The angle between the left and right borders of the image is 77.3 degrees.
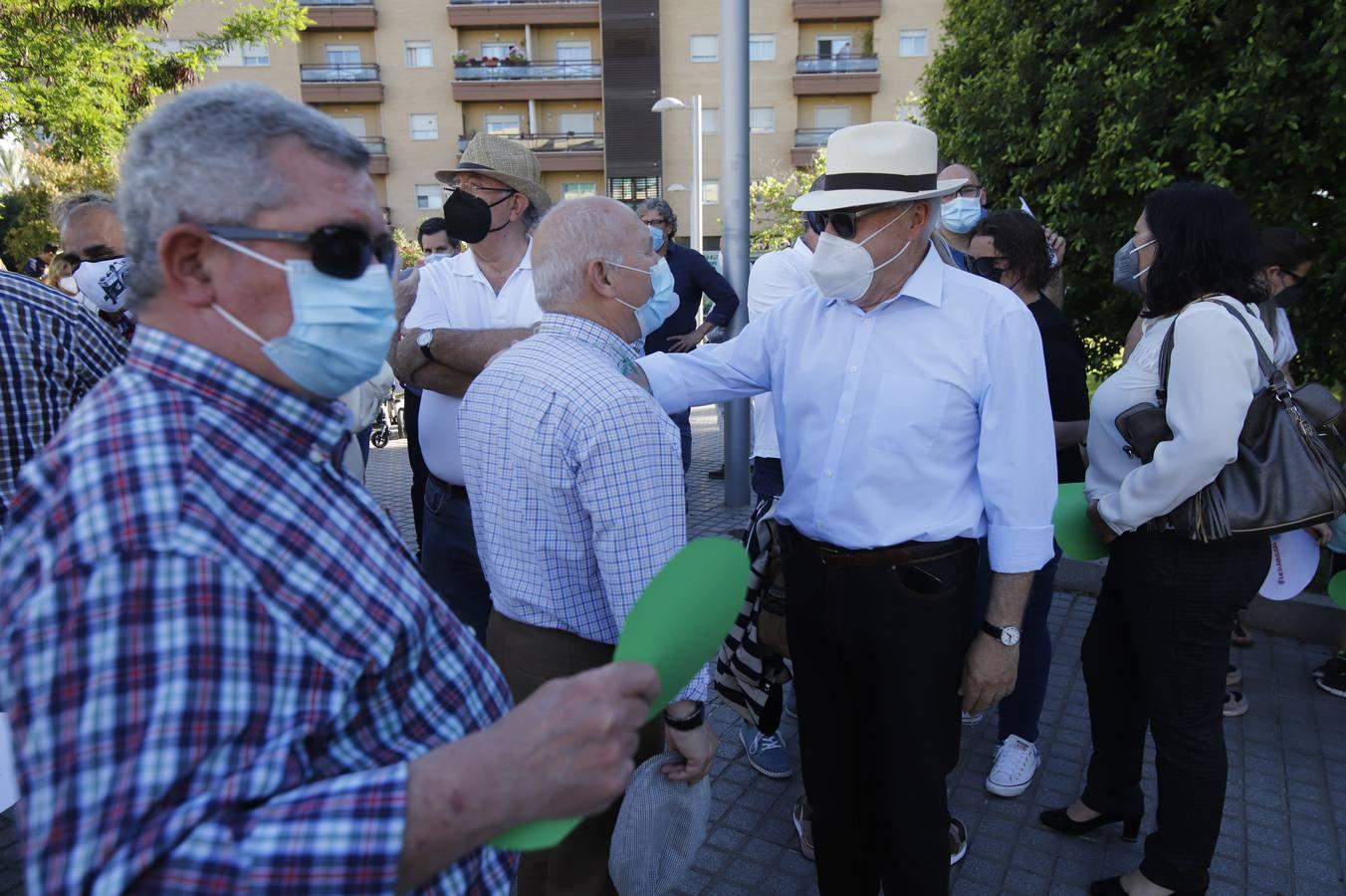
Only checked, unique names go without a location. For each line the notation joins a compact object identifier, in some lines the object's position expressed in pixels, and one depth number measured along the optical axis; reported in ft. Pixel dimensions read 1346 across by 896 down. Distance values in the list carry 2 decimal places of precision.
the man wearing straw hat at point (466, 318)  9.49
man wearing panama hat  7.19
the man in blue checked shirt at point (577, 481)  6.29
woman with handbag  7.72
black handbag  8.02
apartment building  114.73
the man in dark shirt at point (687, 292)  21.54
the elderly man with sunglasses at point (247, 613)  2.81
